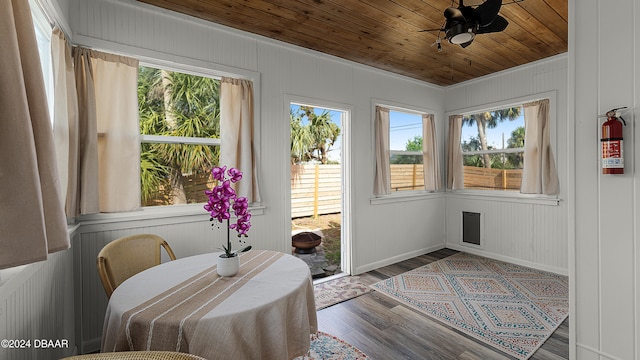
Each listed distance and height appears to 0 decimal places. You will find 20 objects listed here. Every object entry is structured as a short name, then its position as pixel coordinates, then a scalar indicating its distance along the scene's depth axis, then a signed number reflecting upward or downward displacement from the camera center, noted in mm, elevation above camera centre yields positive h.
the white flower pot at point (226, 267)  1594 -498
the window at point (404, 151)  3842 +318
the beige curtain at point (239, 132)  2672 +407
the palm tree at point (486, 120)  4087 +754
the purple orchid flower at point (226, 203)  1525 -141
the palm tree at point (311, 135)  5199 +730
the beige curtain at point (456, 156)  4535 +244
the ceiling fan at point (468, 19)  1899 +1031
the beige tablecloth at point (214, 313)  1133 -570
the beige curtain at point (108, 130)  2043 +360
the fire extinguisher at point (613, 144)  1359 +117
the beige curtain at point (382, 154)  3791 +255
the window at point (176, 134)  2463 +382
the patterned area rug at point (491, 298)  2307 -1275
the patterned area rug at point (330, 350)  2043 -1286
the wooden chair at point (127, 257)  1703 -520
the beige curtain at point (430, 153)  4469 +294
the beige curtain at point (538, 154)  3605 +197
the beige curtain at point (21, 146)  803 +99
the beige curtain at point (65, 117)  1794 +401
